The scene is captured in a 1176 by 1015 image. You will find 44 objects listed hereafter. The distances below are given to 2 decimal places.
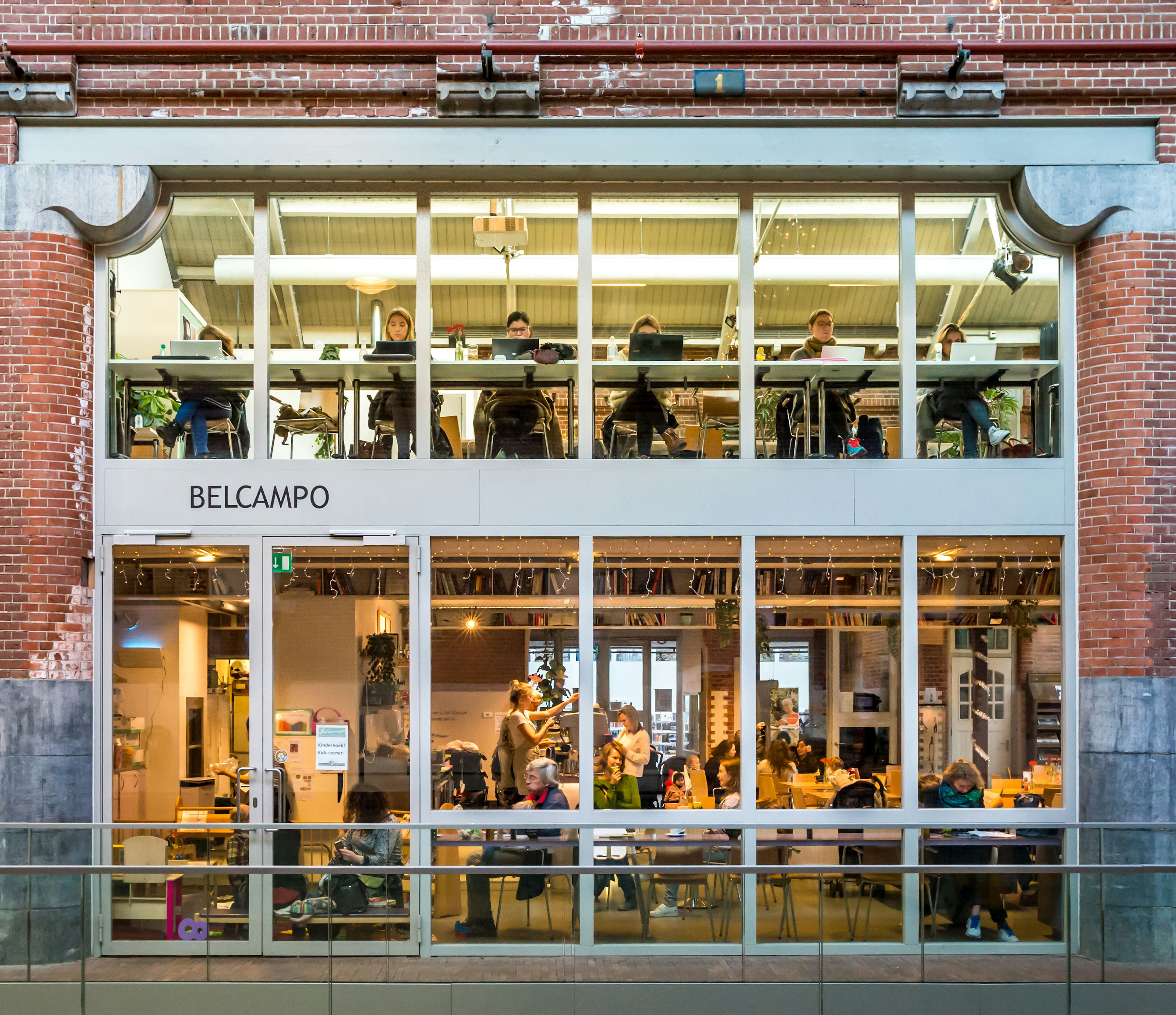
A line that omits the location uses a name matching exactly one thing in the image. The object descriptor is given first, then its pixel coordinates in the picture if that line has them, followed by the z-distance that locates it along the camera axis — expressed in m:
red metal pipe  8.97
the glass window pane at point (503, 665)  8.88
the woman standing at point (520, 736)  8.84
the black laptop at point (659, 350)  9.28
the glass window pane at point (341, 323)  9.20
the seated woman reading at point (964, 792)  8.77
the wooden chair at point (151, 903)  6.92
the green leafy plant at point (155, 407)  9.18
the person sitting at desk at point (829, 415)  9.22
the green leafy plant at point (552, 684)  8.98
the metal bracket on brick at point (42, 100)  8.91
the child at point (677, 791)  8.91
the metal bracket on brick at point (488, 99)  8.94
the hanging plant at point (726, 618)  9.04
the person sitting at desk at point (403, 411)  9.16
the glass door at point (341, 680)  8.86
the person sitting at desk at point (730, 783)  8.91
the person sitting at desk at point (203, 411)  9.18
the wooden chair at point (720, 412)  9.22
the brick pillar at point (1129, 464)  8.73
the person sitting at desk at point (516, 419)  9.16
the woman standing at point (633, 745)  8.95
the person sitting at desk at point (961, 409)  9.25
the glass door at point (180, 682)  8.83
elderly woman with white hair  6.93
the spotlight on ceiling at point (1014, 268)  9.36
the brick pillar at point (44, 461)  8.66
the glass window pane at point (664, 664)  8.94
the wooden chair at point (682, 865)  6.94
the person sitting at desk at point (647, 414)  9.19
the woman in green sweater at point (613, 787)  8.90
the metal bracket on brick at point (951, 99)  8.95
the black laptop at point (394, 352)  9.25
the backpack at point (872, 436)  9.18
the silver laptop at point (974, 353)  9.32
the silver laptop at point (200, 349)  9.22
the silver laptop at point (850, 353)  9.28
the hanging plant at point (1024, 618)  9.08
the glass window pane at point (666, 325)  9.21
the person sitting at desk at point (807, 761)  8.95
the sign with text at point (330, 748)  8.88
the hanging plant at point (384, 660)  8.92
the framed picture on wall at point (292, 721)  8.88
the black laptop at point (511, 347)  9.27
